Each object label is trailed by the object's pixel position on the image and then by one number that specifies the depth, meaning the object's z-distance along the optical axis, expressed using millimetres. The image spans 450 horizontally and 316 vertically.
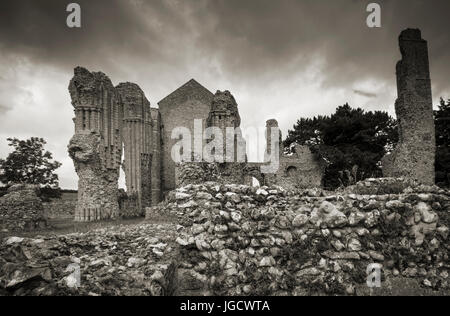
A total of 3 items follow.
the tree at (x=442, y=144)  17578
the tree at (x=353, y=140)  21844
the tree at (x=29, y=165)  22781
